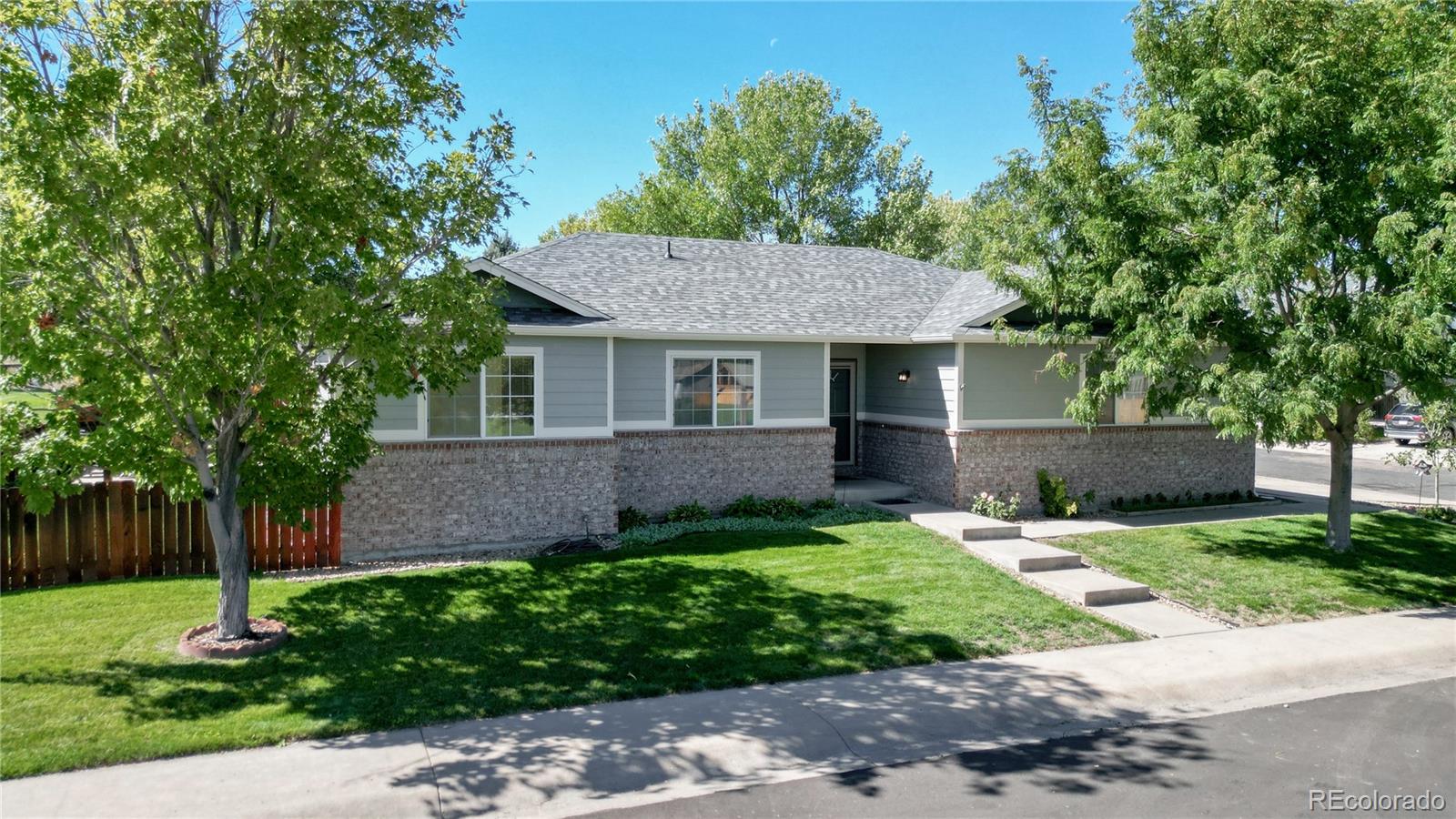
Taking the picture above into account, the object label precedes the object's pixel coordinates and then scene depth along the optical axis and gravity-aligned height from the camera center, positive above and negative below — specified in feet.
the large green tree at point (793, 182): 118.42 +30.41
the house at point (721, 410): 39.73 -1.00
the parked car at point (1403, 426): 92.32 -3.86
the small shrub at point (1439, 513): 49.01 -7.16
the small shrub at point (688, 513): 45.42 -6.58
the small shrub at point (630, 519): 44.21 -6.69
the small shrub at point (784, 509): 46.85 -6.53
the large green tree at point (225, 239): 21.90 +4.43
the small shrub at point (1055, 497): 48.85 -6.13
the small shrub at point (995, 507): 47.06 -6.46
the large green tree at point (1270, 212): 32.91 +7.79
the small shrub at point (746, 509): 46.78 -6.49
